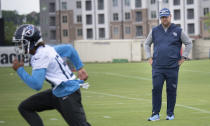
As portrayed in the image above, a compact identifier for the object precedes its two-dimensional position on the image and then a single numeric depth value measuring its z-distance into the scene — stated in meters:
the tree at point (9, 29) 131.44
